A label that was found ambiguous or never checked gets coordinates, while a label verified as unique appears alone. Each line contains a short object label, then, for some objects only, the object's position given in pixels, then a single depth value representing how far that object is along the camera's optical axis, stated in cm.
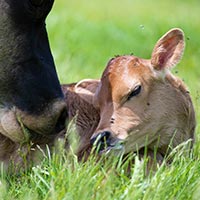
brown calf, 995
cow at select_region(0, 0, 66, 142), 1061
